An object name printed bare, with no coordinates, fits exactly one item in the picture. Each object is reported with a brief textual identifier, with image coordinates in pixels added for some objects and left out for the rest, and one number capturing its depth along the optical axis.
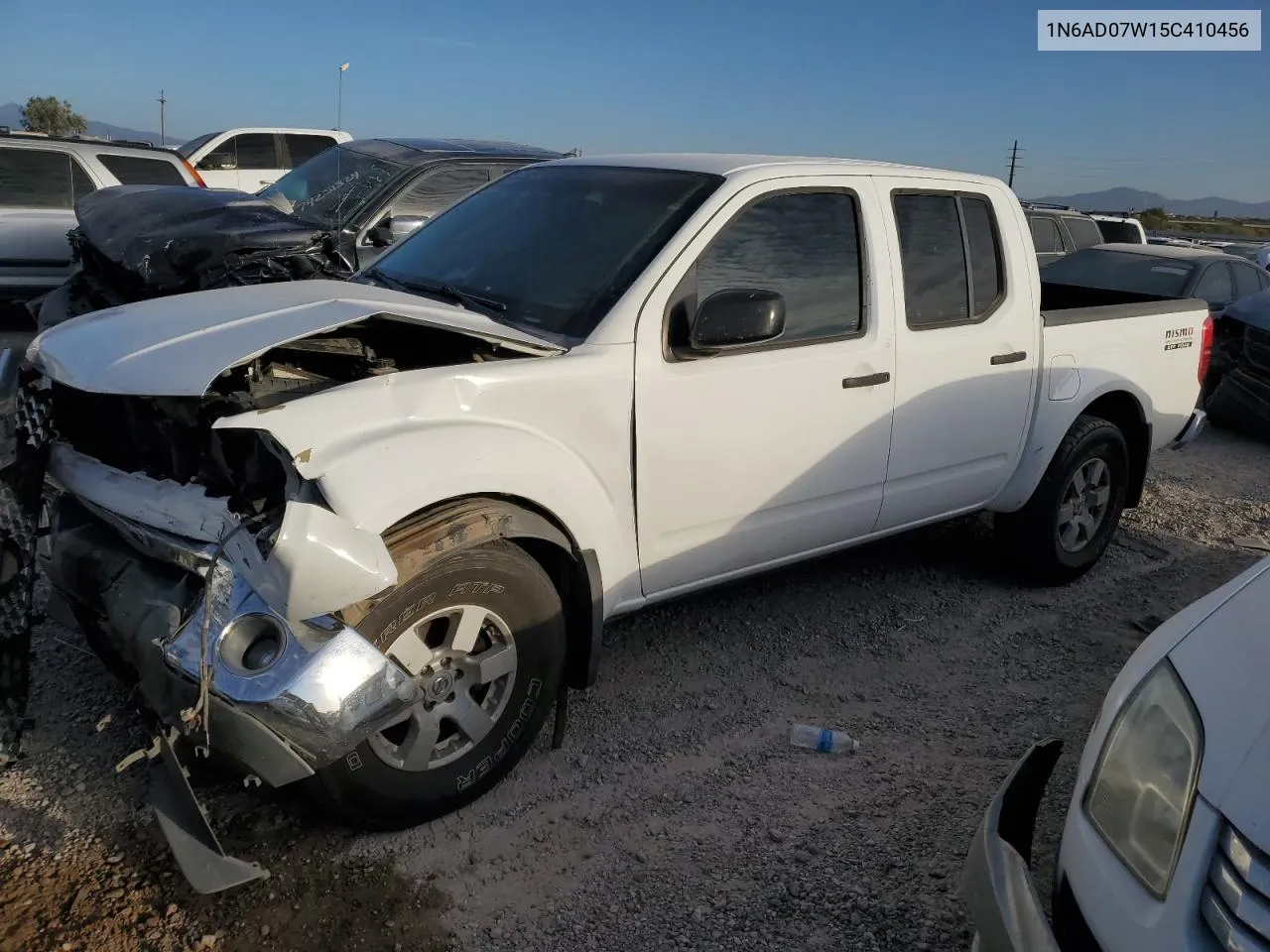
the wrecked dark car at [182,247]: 4.33
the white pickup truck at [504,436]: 2.44
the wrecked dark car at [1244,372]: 8.68
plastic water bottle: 3.47
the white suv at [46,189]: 9.11
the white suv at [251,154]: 13.59
